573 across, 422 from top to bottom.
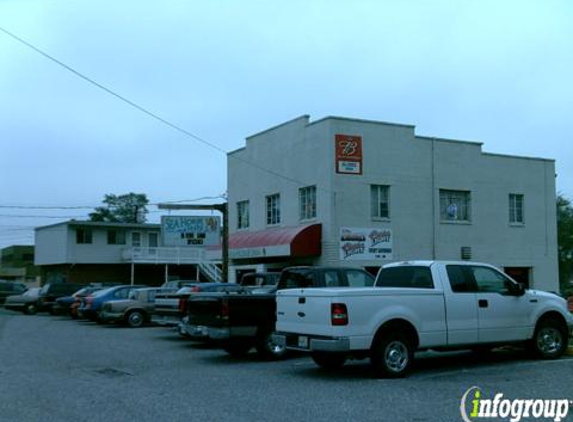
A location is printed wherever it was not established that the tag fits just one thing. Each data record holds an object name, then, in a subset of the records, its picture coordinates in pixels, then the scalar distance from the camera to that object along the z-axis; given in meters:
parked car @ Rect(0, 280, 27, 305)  41.47
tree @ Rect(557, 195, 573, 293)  61.81
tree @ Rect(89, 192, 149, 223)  93.12
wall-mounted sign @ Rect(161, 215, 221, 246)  33.19
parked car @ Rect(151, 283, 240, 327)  17.95
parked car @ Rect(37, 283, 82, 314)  32.94
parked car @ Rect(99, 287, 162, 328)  23.06
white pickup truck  10.98
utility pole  27.55
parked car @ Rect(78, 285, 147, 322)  24.89
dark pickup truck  13.80
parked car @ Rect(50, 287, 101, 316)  29.00
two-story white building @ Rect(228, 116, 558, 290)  28.02
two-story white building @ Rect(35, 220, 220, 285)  47.81
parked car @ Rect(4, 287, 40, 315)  33.53
